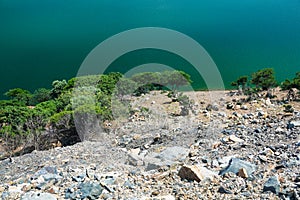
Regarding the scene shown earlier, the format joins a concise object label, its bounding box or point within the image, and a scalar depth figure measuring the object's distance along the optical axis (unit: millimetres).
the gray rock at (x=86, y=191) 5605
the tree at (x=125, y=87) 17312
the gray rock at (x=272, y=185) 5434
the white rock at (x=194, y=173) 5984
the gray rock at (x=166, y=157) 7203
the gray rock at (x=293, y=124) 8641
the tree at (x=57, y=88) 20877
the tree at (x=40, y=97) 21719
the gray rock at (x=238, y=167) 6125
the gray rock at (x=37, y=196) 5574
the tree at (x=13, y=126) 12086
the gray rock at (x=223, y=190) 5551
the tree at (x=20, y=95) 21938
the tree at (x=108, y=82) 16641
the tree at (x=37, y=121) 12073
